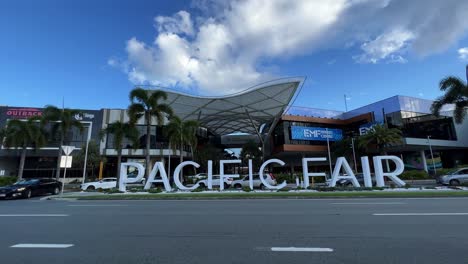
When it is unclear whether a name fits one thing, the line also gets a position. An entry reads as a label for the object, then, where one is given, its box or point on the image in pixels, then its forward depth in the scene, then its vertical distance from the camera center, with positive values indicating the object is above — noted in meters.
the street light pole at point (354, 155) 42.73 +3.67
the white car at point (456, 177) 22.34 -0.06
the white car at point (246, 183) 26.61 -0.20
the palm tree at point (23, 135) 29.97 +5.67
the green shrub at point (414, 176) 32.72 +0.20
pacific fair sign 19.88 +0.45
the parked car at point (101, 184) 27.42 -0.05
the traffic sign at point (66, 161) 18.31 +1.61
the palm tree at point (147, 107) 27.45 +7.92
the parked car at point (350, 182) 25.36 -0.31
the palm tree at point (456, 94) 24.58 +7.61
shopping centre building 42.38 +9.30
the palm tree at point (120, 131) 28.67 +5.70
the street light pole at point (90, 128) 43.92 +9.21
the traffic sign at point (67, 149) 18.47 +2.46
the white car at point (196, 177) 33.28 +0.59
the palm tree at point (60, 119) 29.52 +7.24
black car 17.59 -0.22
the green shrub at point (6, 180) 28.02 +0.61
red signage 42.94 +11.84
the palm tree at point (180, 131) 32.88 +6.43
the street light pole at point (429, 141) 44.22 +5.84
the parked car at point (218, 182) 26.35 -0.06
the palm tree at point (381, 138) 38.28 +5.83
